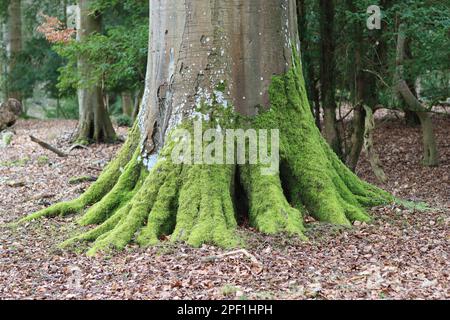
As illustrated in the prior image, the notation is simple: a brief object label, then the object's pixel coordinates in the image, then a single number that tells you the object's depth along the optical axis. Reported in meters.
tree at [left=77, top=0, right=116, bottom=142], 17.34
